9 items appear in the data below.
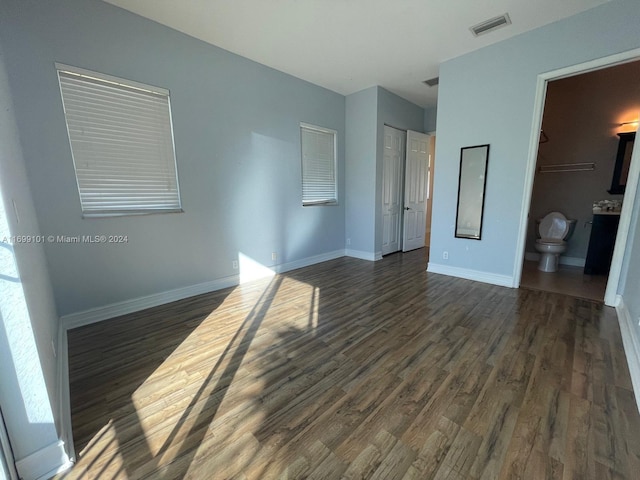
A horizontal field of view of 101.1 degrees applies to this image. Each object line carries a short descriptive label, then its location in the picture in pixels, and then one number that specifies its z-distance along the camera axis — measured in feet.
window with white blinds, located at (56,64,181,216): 7.78
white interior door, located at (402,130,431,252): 16.90
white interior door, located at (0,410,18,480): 3.20
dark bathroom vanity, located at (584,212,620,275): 11.61
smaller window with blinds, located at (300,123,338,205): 14.12
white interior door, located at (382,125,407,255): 15.61
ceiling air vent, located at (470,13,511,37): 8.75
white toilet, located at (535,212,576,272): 12.57
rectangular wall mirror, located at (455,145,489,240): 11.21
